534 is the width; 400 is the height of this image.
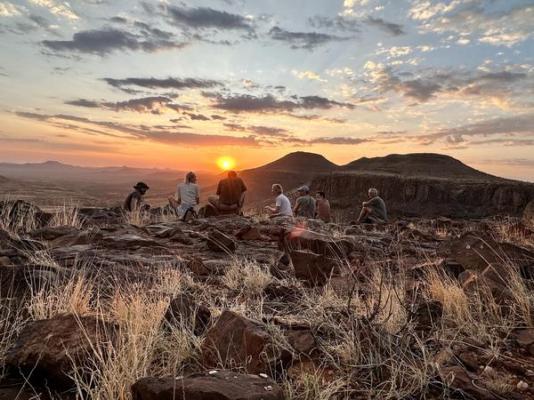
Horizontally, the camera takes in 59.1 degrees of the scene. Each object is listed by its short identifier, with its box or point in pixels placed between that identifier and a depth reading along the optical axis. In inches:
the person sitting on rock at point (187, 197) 530.0
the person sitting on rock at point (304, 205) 581.9
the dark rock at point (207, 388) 88.4
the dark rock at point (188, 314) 140.5
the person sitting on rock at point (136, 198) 523.5
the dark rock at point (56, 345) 110.8
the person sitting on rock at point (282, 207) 533.6
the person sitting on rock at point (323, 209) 594.9
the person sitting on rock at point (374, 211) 550.6
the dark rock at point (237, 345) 116.0
